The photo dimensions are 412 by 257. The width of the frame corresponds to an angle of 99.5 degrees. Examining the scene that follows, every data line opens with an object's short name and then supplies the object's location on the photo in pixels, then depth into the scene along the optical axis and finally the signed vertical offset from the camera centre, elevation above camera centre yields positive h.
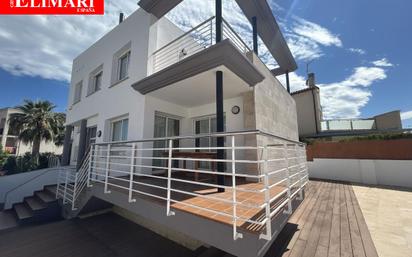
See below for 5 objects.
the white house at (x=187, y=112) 2.55 +1.54
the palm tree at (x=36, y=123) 15.35 +2.55
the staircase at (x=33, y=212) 5.75 -2.16
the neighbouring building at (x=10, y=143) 20.89 +0.98
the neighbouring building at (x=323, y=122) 14.34 +2.59
